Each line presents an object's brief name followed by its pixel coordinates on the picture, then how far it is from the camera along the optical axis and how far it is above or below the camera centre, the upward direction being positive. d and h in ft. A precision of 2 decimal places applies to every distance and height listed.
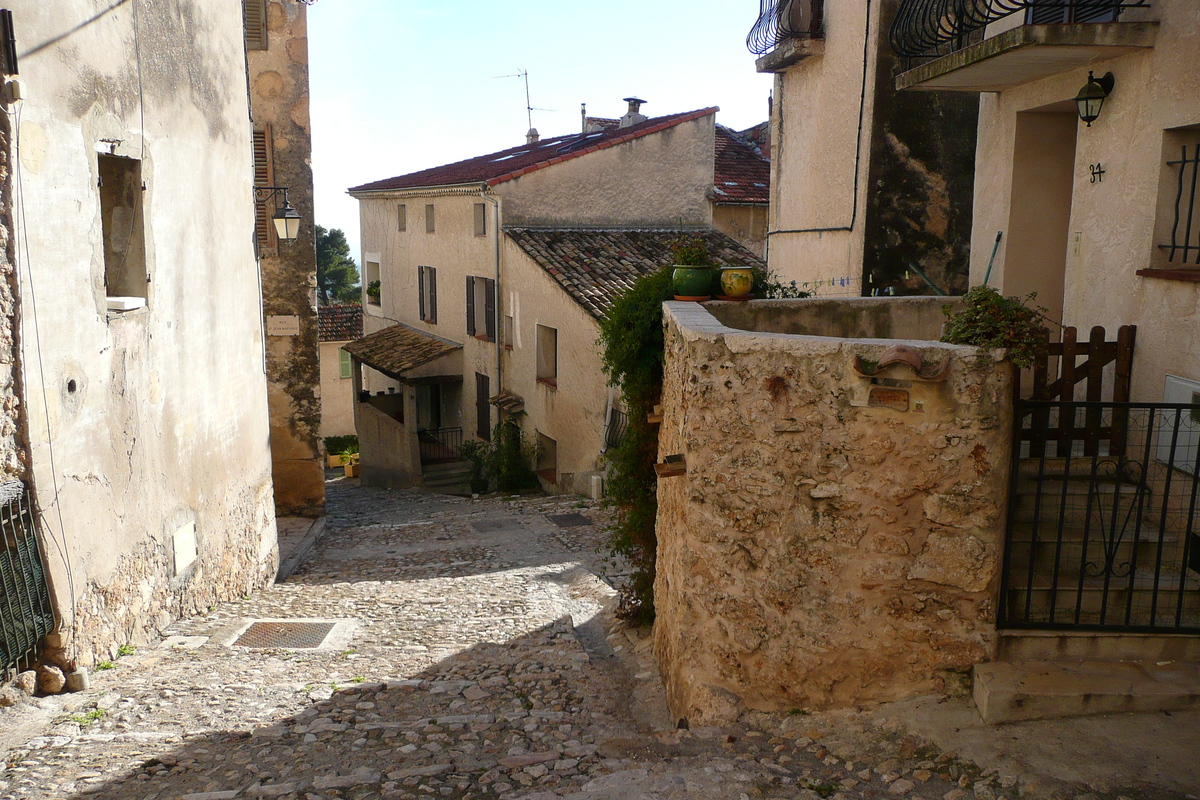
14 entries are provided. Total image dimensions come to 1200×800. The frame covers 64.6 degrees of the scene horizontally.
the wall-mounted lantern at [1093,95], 20.86 +3.88
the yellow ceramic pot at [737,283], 22.93 -0.34
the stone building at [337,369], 95.61 -10.65
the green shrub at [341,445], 95.04 -18.25
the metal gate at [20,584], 17.79 -6.17
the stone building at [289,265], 47.80 -0.09
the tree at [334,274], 164.25 -1.81
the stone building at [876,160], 35.40 +4.20
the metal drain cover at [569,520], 44.32 -11.95
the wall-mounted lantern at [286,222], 43.65 +1.86
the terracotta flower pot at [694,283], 23.00 -0.38
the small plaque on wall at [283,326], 48.14 -3.17
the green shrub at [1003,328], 14.40 -0.85
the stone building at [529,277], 53.93 -0.71
